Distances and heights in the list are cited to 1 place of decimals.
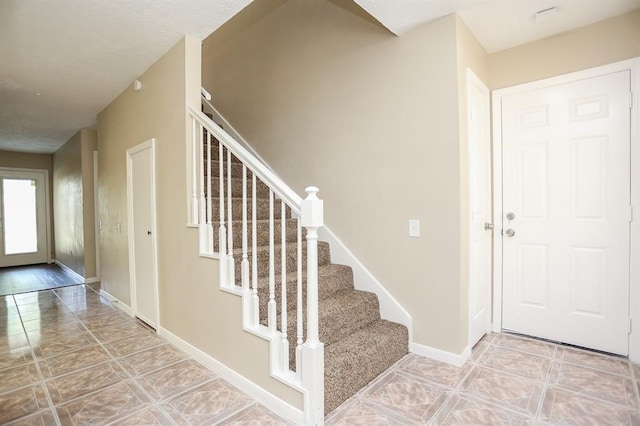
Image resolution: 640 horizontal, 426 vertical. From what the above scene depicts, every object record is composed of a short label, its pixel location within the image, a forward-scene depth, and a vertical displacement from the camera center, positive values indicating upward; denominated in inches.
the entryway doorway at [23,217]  265.9 -4.5
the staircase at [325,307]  74.0 -27.3
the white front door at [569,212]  94.1 -2.4
